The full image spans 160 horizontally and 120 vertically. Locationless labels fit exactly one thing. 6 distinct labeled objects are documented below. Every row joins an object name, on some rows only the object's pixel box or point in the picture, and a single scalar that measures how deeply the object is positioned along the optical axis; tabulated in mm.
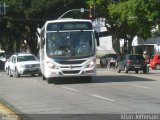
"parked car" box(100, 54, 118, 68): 65894
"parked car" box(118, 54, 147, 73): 45625
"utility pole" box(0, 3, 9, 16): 57744
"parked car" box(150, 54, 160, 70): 55762
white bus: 28406
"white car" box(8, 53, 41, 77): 38875
